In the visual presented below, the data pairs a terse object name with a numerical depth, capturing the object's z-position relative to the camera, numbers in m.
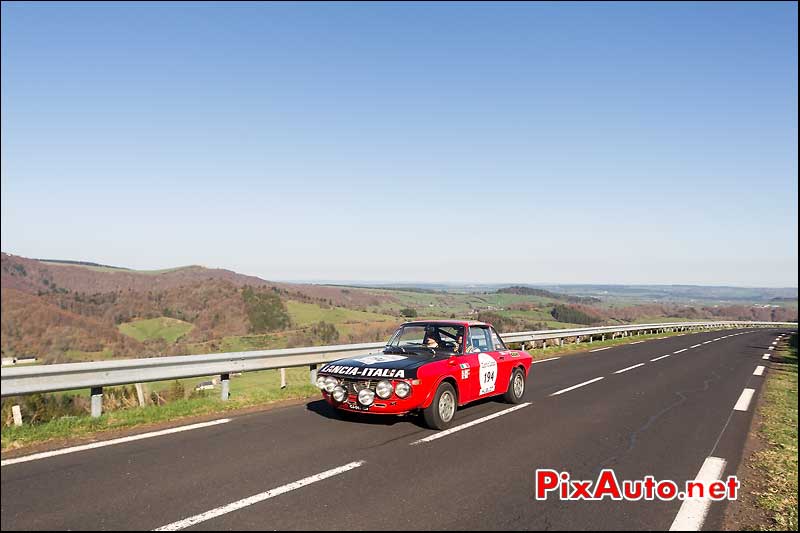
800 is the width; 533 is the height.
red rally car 7.68
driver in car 9.38
